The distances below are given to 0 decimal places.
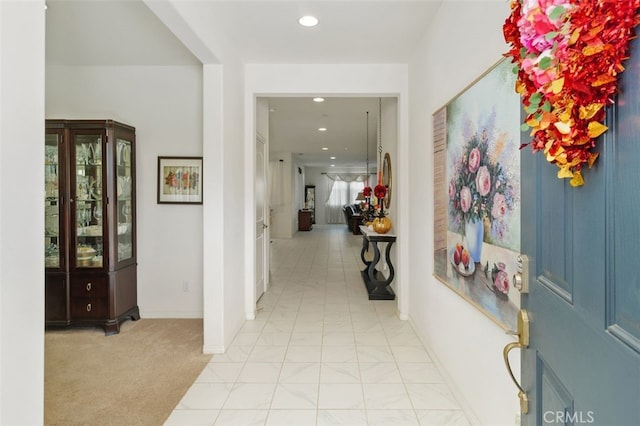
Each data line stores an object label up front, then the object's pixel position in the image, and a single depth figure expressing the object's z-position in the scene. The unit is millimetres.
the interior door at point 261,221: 4484
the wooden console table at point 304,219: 13922
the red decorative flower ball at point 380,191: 5332
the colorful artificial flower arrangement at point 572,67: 595
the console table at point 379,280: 4617
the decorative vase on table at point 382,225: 4766
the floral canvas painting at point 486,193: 1588
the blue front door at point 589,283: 585
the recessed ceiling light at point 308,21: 2842
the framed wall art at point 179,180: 3873
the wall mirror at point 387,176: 5295
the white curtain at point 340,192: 17141
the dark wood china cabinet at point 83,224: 3416
